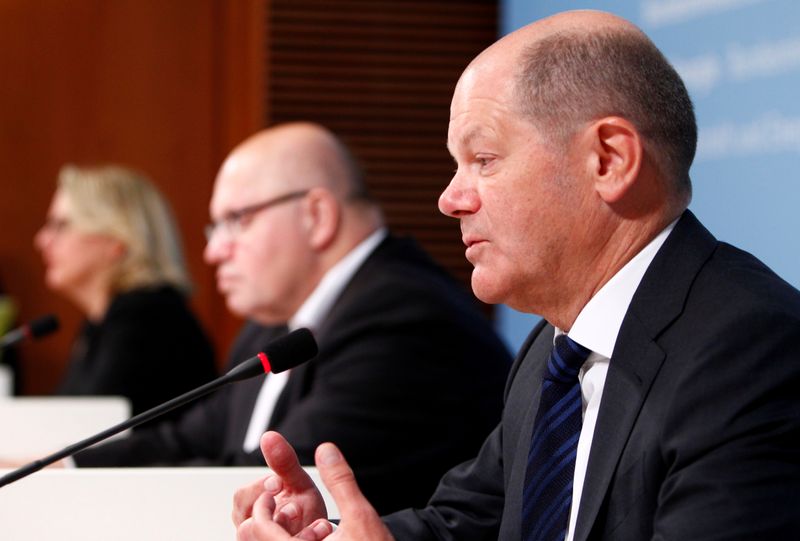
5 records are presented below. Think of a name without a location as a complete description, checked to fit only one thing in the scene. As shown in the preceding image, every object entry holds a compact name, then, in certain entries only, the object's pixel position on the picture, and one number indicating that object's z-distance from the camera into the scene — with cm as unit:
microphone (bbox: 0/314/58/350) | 640
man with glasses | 546
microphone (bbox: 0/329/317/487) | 322
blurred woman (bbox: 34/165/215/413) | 874
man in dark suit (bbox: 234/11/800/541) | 276
